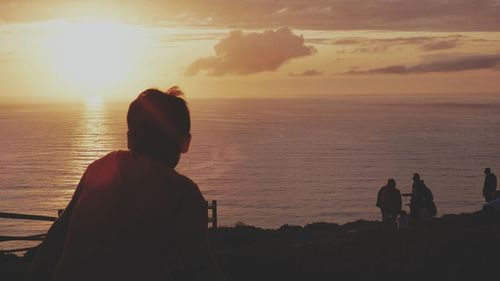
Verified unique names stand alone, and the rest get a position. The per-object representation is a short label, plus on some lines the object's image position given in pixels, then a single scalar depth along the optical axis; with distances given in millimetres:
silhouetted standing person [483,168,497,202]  23969
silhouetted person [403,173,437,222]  21188
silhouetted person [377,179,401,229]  21641
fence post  16328
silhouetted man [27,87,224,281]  2422
